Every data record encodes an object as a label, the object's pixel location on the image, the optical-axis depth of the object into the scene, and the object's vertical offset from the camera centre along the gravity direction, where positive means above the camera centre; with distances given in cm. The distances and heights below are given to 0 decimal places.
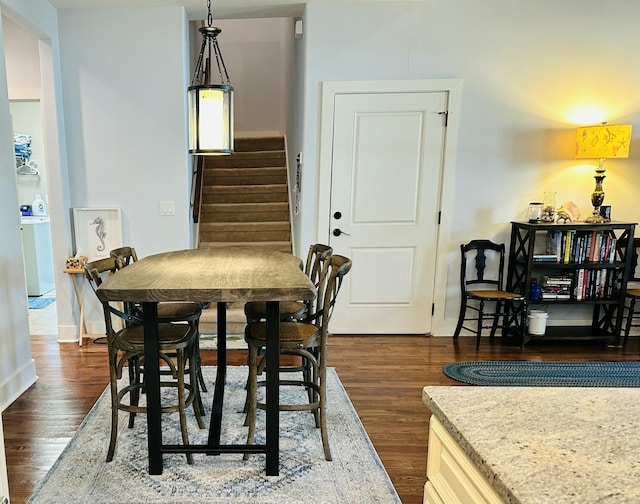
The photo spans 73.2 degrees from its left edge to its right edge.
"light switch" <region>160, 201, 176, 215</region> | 367 -20
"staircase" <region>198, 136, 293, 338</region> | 486 -16
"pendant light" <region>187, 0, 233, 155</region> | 213 +33
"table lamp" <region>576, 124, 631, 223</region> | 338 +40
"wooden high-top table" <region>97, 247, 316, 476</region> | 173 -43
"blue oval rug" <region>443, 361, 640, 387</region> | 297 -129
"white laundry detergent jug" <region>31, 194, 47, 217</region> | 555 -35
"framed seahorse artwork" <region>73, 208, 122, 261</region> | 365 -41
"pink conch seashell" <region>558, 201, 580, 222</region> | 368 -13
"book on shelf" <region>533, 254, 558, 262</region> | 359 -52
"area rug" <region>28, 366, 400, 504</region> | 182 -130
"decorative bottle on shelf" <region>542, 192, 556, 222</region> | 364 -12
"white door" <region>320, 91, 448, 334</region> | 362 -13
